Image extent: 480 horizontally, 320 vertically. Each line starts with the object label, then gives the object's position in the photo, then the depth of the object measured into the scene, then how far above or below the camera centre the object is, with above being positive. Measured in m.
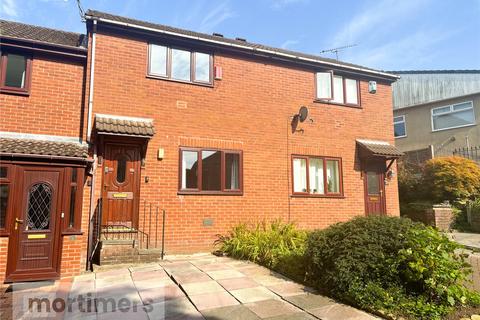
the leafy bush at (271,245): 7.16 -0.97
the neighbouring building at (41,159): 6.98 +0.87
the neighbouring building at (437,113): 19.20 +5.11
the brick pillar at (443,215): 12.87 -0.43
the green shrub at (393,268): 5.07 -0.96
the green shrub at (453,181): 13.70 +0.86
